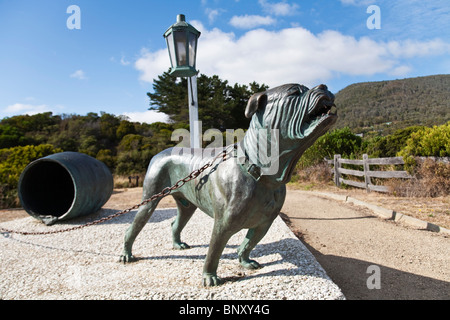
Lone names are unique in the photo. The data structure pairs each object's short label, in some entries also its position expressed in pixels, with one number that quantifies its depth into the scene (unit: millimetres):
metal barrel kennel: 5215
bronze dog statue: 1916
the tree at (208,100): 20953
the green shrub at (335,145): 12922
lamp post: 4320
